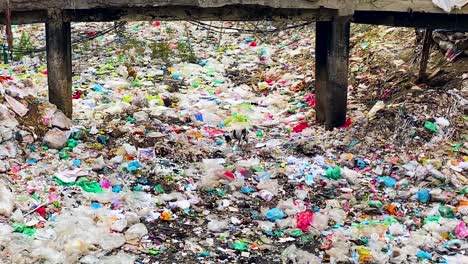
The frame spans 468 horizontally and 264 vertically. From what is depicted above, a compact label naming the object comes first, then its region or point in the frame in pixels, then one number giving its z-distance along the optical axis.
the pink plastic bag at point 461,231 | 4.17
